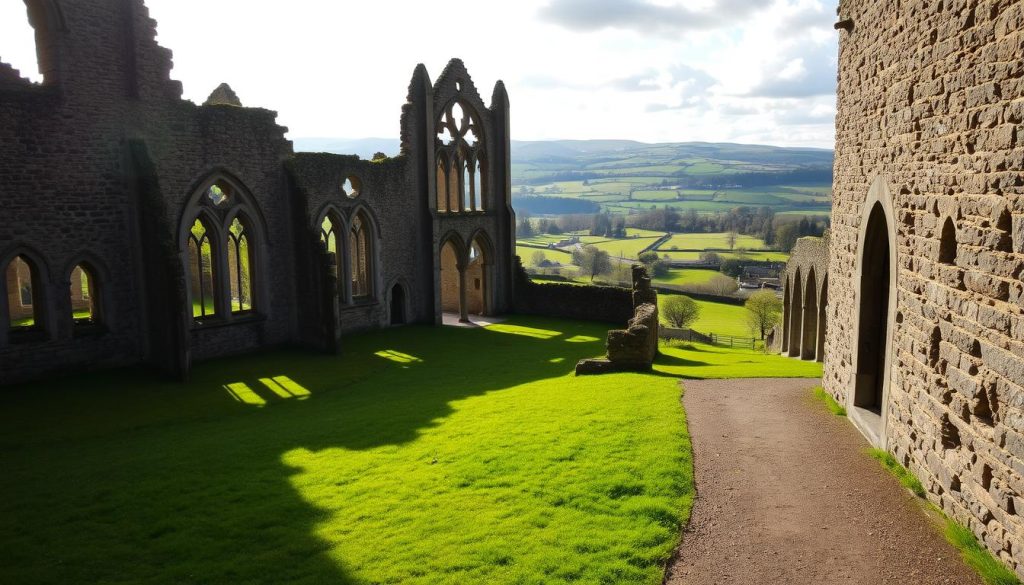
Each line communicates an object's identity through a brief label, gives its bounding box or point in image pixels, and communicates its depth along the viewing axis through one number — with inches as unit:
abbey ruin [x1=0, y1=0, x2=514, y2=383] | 711.1
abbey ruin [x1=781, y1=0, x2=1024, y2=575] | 264.2
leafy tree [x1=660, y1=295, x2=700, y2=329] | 2158.0
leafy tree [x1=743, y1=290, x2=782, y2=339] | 1972.2
